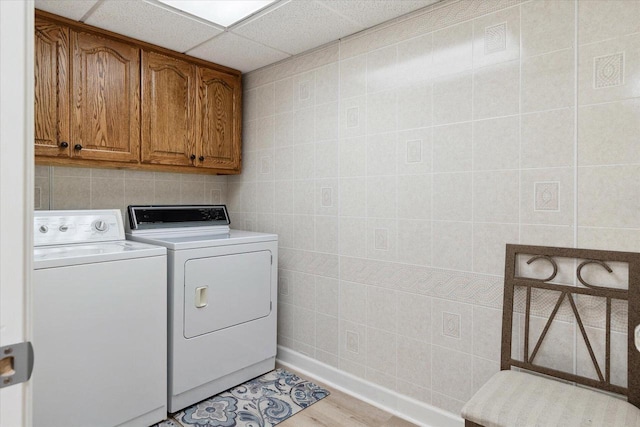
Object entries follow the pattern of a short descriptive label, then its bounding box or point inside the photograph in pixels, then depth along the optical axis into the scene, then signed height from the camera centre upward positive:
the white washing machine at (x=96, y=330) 1.63 -0.58
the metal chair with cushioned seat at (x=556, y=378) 1.25 -0.66
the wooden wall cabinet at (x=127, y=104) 2.04 +0.63
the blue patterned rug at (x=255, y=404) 2.03 -1.14
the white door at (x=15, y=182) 0.60 +0.04
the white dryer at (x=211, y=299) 2.10 -0.56
